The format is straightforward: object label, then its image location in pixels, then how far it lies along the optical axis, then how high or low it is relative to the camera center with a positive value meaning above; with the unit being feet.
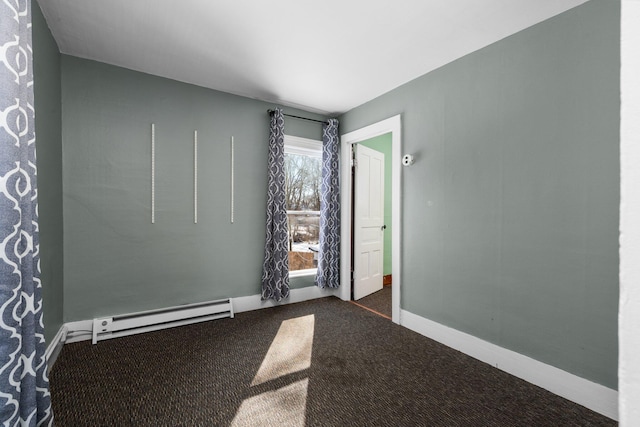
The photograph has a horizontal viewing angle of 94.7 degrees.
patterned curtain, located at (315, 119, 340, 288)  12.48 +0.00
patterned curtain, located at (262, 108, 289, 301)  11.21 -0.30
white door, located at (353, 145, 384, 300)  12.69 -0.52
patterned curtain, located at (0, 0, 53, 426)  3.58 -0.39
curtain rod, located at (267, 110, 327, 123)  11.92 +3.88
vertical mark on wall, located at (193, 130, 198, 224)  10.05 +1.20
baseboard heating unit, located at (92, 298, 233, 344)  8.52 -3.37
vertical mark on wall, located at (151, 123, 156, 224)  9.37 +1.28
